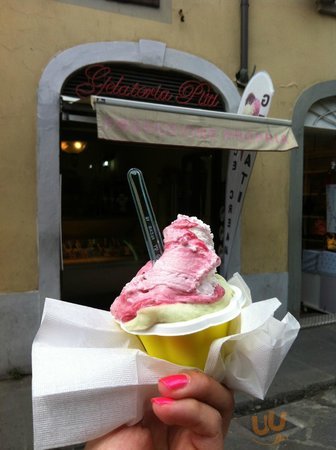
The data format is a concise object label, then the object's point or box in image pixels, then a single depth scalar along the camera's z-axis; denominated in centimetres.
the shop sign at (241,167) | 568
